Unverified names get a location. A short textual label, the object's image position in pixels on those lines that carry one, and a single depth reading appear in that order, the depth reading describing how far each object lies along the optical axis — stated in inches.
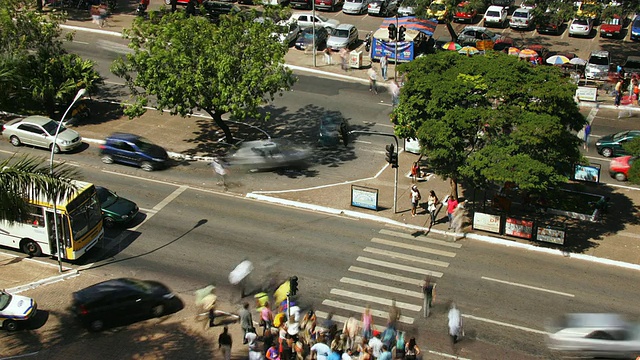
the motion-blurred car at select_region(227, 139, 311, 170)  1488.7
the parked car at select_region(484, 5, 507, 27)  2375.7
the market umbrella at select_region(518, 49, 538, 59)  1990.7
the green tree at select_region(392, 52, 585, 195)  1171.3
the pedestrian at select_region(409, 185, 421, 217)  1322.6
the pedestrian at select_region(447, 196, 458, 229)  1270.9
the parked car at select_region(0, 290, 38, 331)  978.7
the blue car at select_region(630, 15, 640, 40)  2277.3
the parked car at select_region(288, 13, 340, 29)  2271.2
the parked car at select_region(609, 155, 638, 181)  1475.1
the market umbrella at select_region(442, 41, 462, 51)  1998.4
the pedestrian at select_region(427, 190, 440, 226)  1288.6
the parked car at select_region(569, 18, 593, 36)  2308.1
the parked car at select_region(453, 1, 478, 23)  2353.6
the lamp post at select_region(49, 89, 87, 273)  1090.0
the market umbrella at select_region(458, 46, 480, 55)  2018.9
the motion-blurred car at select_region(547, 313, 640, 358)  912.9
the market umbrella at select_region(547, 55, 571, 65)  1930.4
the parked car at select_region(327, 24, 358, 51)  2154.3
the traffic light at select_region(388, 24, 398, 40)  1890.6
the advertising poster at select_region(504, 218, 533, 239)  1240.8
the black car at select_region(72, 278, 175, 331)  981.8
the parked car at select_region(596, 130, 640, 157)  1566.1
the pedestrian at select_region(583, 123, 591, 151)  1604.3
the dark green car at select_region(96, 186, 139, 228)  1244.5
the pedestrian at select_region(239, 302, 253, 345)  933.8
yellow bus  1103.6
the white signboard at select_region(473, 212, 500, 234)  1263.5
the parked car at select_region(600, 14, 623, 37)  2304.4
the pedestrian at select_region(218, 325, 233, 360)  885.8
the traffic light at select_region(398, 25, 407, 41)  1897.1
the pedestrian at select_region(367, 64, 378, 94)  1902.1
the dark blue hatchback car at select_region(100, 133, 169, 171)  1477.6
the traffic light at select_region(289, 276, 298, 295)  932.6
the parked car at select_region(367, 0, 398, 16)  2468.0
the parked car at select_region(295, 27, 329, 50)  2181.3
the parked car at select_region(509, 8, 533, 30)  2353.6
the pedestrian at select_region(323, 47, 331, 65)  2092.8
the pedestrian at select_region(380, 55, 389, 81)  1983.0
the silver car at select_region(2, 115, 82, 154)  1546.5
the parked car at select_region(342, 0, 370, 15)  2486.7
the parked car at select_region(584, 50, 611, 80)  1971.0
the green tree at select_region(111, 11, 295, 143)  1459.2
